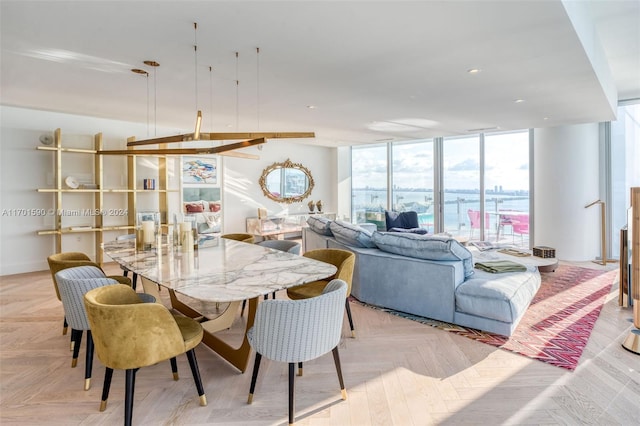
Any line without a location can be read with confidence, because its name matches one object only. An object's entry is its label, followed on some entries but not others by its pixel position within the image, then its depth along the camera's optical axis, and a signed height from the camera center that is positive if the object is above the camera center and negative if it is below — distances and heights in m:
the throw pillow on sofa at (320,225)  4.73 -0.18
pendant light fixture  2.90 +0.63
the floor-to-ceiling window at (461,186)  8.02 +0.56
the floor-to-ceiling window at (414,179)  8.68 +0.79
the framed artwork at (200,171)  7.16 +0.86
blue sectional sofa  3.17 -0.69
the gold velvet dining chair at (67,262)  2.90 -0.40
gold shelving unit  5.45 +0.36
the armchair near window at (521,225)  7.38 -0.32
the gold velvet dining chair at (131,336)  1.87 -0.65
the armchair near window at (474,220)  7.96 -0.22
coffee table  4.78 -0.69
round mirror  8.66 +0.75
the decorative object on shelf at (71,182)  5.61 +0.49
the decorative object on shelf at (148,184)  6.30 +0.51
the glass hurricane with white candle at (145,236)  3.28 -0.21
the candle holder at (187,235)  3.25 -0.20
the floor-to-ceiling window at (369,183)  9.55 +0.75
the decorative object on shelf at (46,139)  5.57 +1.15
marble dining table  2.08 -0.40
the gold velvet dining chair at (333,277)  2.99 -0.49
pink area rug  2.88 -1.08
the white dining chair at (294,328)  1.95 -0.64
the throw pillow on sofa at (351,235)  4.07 -0.27
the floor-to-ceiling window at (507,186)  7.37 +0.50
